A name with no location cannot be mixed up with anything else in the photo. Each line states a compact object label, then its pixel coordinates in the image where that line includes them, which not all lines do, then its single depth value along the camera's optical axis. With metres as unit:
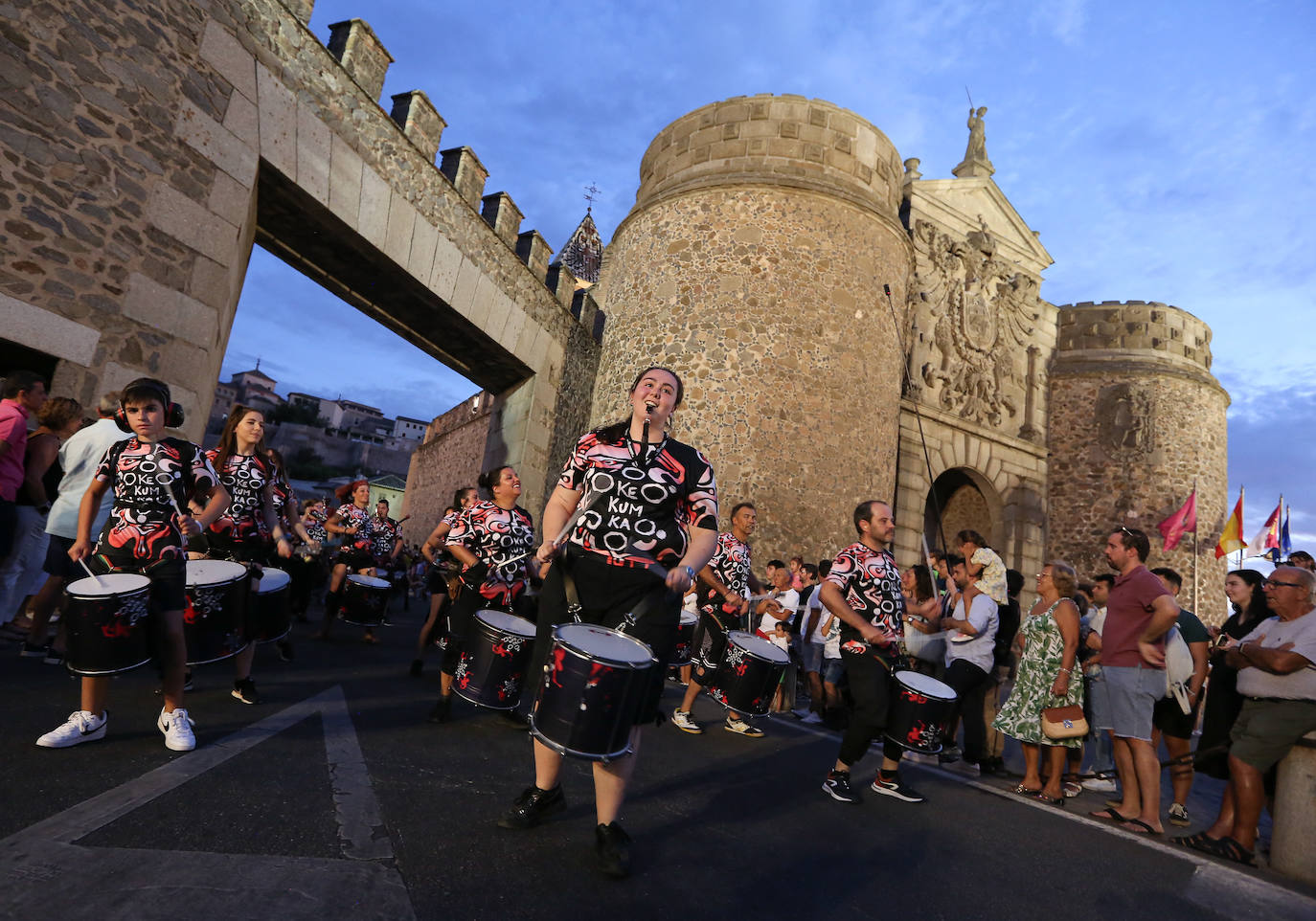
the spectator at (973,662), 6.06
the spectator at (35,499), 5.48
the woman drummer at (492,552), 5.48
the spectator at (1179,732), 5.27
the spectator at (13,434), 5.16
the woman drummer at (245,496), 4.98
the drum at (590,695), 2.60
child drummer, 3.54
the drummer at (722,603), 5.71
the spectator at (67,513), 5.41
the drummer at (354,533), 9.16
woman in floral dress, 5.21
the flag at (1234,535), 17.39
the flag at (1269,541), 17.30
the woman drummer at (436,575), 6.14
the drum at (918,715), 4.38
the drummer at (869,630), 4.36
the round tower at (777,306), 13.22
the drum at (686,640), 5.88
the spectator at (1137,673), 4.70
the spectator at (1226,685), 5.02
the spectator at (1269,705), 4.09
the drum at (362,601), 7.57
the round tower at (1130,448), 19.17
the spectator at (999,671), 6.36
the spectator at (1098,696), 5.32
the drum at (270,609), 4.46
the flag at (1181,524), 17.72
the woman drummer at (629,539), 2.90
